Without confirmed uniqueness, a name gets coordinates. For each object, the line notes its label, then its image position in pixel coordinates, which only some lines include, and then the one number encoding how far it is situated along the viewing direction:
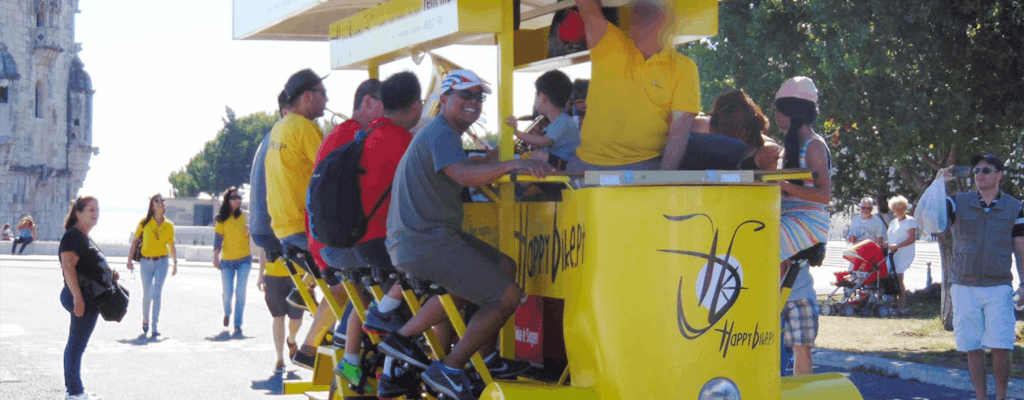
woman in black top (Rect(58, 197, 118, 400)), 8.95
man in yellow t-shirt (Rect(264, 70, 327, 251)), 7.62
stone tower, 84.19
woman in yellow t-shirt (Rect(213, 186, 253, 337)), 14.45
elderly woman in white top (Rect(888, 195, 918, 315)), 17.16
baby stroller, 17.83
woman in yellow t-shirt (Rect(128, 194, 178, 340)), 14.95
